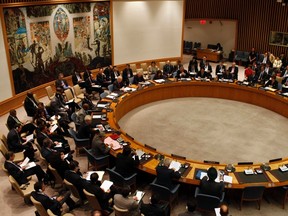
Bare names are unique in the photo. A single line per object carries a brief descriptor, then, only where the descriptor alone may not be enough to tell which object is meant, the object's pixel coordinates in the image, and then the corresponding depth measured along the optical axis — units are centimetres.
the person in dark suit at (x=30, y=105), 905
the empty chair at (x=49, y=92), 1003
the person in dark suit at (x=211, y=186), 531
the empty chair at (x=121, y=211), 485
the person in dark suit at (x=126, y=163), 592
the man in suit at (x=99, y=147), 652
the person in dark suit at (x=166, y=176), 557
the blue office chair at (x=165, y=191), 551
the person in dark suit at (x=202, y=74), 1217
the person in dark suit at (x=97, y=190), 522
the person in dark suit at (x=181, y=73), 1210
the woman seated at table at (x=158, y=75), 1179
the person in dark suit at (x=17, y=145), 699
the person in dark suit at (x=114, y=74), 1160
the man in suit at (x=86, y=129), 730
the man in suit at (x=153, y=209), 481
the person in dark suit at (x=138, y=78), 1113
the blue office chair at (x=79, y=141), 733
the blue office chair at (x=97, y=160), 658
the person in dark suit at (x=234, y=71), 1207
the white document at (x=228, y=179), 569
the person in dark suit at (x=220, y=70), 1224
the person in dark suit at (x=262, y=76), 1139
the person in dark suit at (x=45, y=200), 492
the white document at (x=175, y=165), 607
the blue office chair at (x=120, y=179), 590
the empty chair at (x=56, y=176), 594
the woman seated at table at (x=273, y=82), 1074
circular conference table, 578
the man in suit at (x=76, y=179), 553
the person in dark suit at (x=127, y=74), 1126
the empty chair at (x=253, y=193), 553
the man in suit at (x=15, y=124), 778
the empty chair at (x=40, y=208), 480
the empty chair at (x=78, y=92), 1036
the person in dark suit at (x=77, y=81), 1115
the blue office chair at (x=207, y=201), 520
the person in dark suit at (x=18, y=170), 586
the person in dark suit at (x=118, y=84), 1043
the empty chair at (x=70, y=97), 992
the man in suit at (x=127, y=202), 488
